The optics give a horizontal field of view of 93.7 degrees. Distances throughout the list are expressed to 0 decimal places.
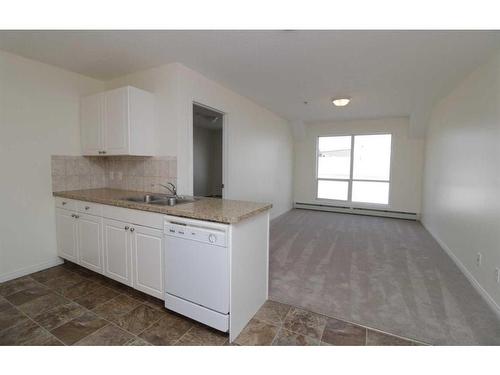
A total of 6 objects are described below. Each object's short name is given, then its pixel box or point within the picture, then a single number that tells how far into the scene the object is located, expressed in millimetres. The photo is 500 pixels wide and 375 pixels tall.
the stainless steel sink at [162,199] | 2285
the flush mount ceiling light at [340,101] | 3910
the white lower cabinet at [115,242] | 1985
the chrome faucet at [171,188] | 2661
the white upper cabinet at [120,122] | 2545
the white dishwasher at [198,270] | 1597
